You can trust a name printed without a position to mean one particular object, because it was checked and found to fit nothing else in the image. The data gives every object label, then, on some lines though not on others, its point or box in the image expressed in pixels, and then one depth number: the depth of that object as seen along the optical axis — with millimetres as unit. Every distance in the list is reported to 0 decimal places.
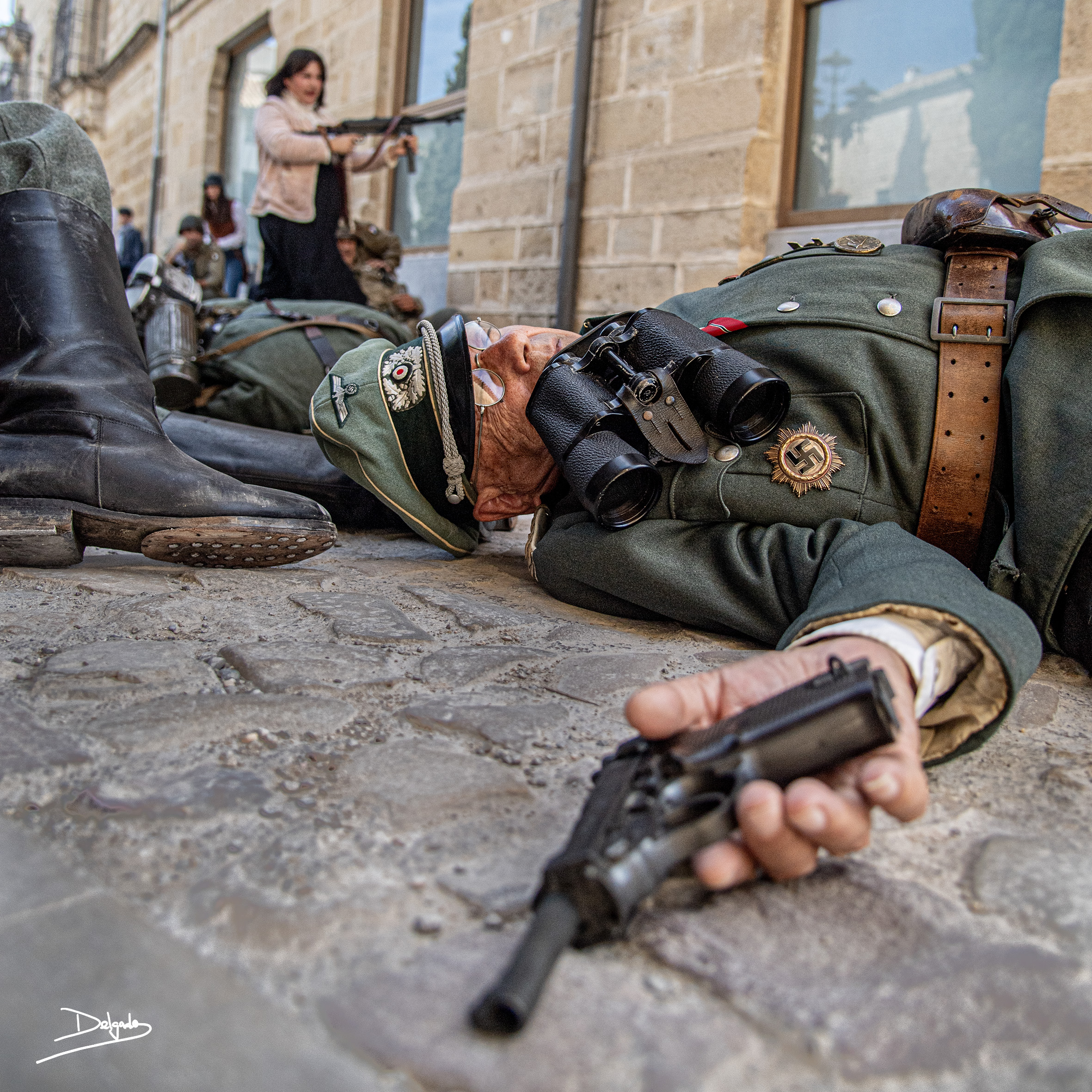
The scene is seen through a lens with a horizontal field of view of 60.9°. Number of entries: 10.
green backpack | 3049
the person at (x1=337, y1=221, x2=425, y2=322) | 5273
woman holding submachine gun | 4809
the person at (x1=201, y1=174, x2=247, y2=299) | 7805
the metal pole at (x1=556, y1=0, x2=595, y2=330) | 4723
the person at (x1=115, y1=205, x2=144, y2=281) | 9062
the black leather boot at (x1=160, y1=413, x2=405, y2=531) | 2439
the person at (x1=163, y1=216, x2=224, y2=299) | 7301
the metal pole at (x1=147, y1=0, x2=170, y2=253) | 10844
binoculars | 1505
